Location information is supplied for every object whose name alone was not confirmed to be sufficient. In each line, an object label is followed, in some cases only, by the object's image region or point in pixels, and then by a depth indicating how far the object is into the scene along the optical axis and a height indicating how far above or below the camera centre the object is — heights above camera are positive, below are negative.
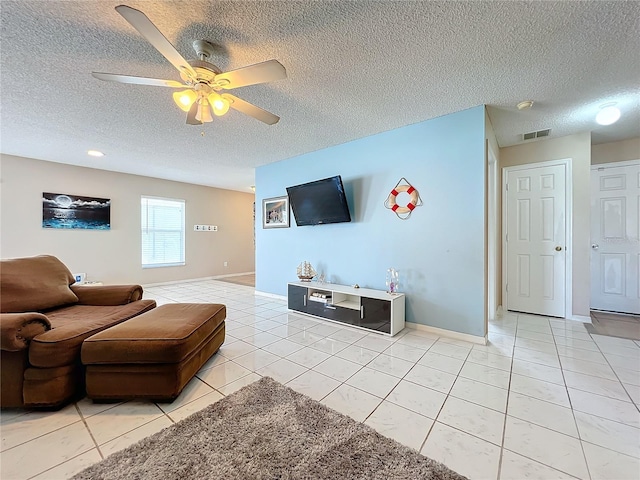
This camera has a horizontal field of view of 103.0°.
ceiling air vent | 3.18 +1.36
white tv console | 2.83 -0.81
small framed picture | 4.44 +0.51
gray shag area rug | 1.15 -1.05
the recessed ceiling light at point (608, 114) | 2.52 +1.27
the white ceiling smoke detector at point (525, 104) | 2.47 +1.34
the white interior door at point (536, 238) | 3.40 +0.03
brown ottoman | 1.61 -0.79
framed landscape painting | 4.42 +0.54
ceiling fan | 1.41 +1.05
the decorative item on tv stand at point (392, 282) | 3.02 -0.50
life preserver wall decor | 2.99 +0.49
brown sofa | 1.51 -0.60
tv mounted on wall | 3.44 +0.56
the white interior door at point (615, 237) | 3.54 +0.04
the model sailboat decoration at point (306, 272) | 3.84 -0.48
